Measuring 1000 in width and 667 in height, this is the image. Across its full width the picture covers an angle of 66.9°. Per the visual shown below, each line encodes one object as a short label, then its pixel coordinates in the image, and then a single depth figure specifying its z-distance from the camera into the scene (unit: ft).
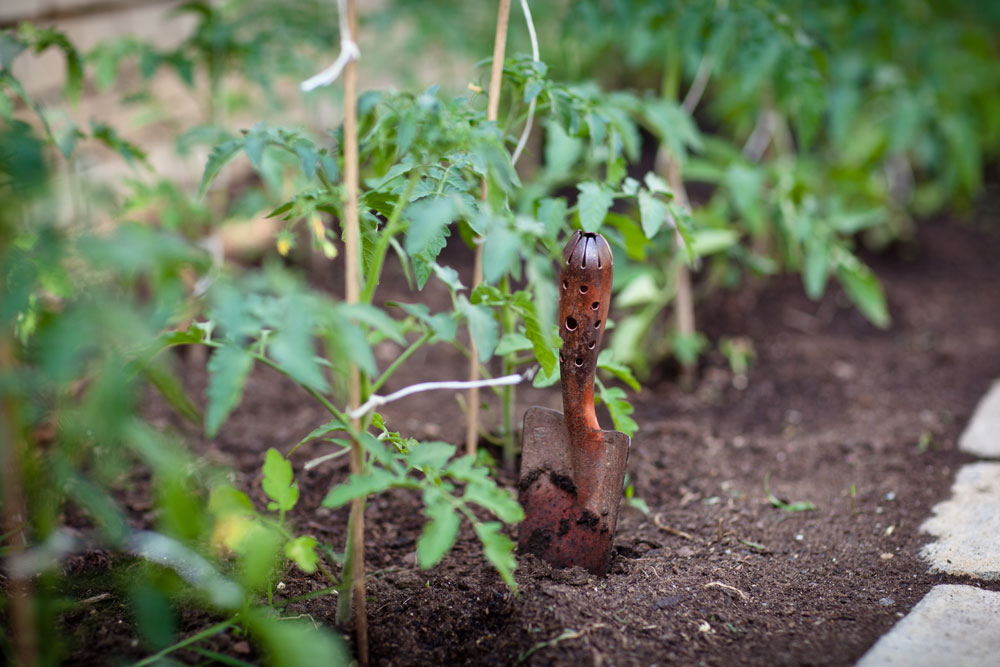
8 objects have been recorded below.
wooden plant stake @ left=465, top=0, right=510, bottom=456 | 4.53
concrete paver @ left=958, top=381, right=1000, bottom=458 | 6.21
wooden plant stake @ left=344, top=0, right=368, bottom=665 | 3.46
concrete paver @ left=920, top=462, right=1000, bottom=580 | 4.63
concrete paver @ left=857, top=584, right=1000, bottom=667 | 3.62
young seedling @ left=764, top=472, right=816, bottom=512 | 5.46
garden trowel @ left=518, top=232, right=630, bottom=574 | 4.27
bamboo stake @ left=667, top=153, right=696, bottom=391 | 7.84
